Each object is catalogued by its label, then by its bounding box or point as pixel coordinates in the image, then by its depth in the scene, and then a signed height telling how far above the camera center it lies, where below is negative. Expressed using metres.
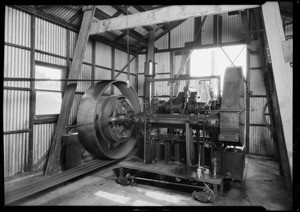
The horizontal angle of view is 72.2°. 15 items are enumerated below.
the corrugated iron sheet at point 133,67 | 9.00 +1.85
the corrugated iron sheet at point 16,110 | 4.33 -0.04
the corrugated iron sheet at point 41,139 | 4.91 -0.75
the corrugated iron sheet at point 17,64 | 4.34 +0.96
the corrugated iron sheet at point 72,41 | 5.84 +1.94
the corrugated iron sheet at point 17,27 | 4.31 +1.76
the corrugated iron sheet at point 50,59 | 4.97 +1.26
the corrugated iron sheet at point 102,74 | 6.95 +1.22
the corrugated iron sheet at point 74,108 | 5.77 +0.01
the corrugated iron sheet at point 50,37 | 4.95 +1.81
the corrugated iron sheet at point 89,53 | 6.46 +1.76
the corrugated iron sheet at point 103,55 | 6.98 +1.89
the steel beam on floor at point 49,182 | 3.16 -1.35
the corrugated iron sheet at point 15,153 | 4.36 -0.99
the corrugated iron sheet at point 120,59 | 7.99 +1.99
